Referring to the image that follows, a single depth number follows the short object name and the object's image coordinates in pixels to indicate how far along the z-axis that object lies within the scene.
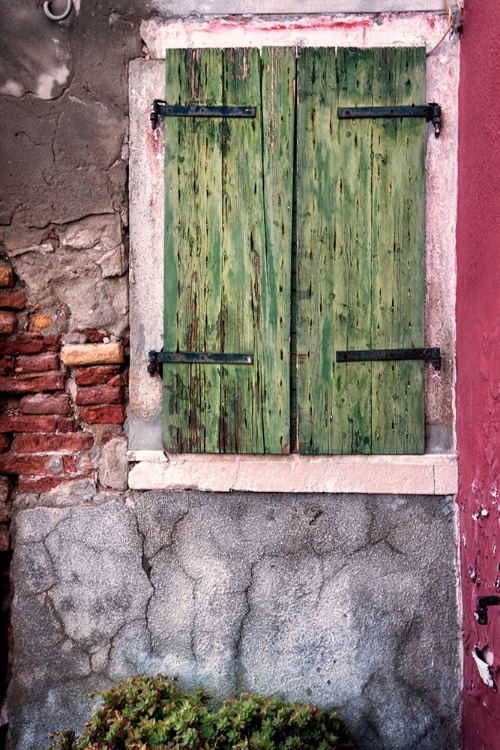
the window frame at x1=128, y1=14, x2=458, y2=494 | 3.02
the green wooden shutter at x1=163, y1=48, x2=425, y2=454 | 3.00
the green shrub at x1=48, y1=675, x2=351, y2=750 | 2.56
